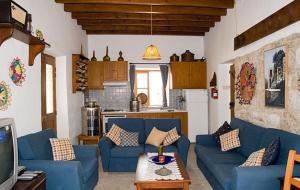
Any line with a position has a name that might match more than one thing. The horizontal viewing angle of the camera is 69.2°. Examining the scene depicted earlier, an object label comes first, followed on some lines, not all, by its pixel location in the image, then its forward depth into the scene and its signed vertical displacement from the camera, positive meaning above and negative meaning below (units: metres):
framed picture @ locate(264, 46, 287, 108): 2.73 +0.20
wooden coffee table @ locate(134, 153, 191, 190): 2.31 -0.98
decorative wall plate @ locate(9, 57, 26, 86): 2.59 +0.26
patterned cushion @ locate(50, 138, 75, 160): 2.82 -0.74
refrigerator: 5.66 -0.50
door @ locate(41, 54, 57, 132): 3.59 +0.01
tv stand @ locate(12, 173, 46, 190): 1.82 -0.79
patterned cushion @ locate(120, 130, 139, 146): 3.79 -0.82
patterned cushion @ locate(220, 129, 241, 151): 3.26 -0.75
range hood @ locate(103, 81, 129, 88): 5.94 +0.25
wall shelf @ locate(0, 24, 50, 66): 2.13 +0.64
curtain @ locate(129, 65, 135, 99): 6.08 +0.45
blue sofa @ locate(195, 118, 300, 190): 2.06 -0.83
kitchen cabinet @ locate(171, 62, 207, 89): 5.85 +0.45
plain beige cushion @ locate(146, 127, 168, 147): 3.77 -0.79
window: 6.24 +0.26
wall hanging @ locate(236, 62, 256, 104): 3.50 +0.14
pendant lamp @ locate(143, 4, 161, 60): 3.71 +0.67
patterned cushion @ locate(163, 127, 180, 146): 3.75 -0.80
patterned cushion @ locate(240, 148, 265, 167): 2.32 -0.73
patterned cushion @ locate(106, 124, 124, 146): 3.75 -0.73
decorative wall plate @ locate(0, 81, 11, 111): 2.36 -0.03
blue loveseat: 3.58 -1.00
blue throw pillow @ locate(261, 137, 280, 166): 2.21 -0.64
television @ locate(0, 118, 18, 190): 1.72 -0.51
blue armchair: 2.35 -0.80
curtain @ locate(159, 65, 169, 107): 6.12 +0.42
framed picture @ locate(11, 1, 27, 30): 2.17 +0.82
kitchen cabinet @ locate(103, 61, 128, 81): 5.78 +0.59
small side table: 4.93 -1.06
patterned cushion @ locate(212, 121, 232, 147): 3.57 -0.65
